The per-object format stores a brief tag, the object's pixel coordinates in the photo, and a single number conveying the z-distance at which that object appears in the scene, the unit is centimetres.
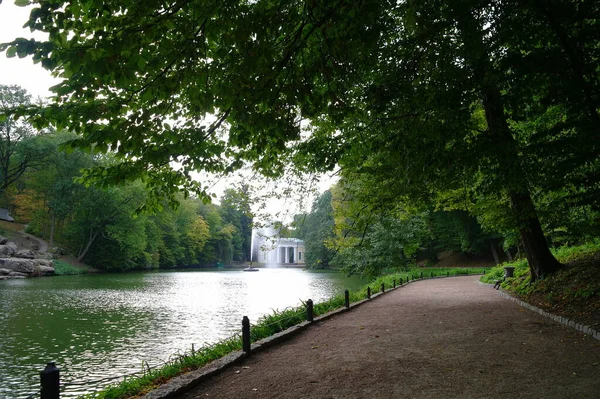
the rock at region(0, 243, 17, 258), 3348
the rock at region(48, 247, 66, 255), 4131
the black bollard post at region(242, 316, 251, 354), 667
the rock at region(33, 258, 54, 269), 3400
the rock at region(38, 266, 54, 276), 3384
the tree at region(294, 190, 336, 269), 5715
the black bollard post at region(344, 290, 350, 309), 1199
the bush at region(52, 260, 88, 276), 3686
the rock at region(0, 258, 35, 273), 3133
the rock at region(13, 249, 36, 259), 3461
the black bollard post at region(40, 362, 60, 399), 368
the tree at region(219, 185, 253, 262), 9294
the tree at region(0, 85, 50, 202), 3956
